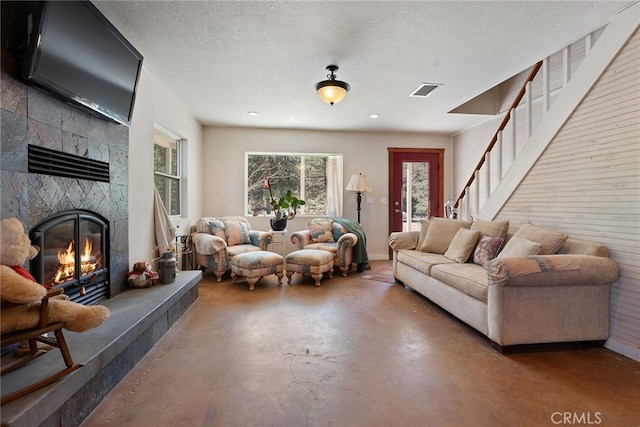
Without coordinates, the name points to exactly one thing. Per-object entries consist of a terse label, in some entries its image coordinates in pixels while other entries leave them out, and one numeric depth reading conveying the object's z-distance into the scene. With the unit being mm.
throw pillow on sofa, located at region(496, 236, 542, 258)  2428
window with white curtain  5746
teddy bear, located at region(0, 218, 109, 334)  1196
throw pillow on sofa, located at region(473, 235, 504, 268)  2936
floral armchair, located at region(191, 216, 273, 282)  4090
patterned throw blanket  4730
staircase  2287
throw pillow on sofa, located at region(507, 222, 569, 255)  2465
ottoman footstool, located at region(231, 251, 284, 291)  3750
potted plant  5094
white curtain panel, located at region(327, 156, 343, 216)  5793
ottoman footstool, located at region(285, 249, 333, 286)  3955
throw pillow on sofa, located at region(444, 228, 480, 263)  3158
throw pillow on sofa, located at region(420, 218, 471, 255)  3652
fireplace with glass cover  1835
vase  5086
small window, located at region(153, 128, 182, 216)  3830
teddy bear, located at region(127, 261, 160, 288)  2713
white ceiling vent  3582
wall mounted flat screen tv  1607
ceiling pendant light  2965
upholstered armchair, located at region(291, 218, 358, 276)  4457
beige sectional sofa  2119
